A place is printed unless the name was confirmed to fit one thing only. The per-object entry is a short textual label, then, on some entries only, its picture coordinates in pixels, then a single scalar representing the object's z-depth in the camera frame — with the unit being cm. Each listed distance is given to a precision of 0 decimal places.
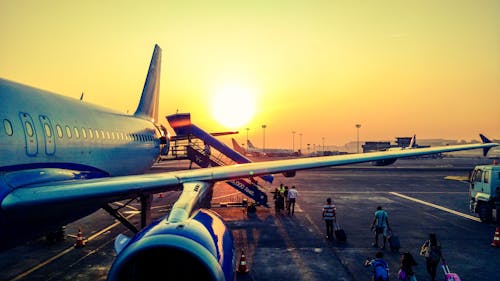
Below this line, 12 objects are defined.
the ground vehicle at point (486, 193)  1825
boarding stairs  2298
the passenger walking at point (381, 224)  1391
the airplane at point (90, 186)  511
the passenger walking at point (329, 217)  1506
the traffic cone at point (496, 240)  1425
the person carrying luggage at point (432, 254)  1007
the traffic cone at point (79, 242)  1405
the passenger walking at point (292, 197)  2061
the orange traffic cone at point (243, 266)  1099
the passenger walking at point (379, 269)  860
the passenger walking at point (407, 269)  872
